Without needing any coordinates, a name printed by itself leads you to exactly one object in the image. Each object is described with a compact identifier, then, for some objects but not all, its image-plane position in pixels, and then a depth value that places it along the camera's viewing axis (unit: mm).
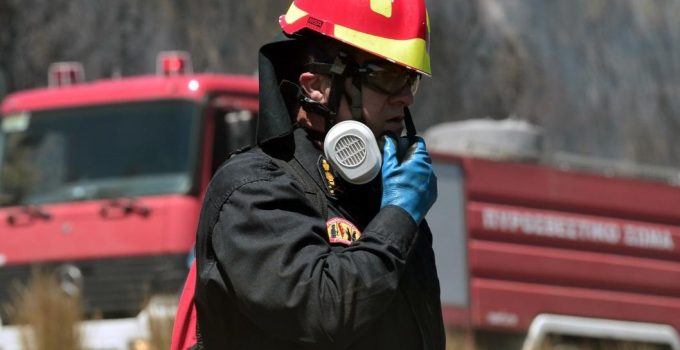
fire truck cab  17750
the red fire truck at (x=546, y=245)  21500
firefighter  5367
